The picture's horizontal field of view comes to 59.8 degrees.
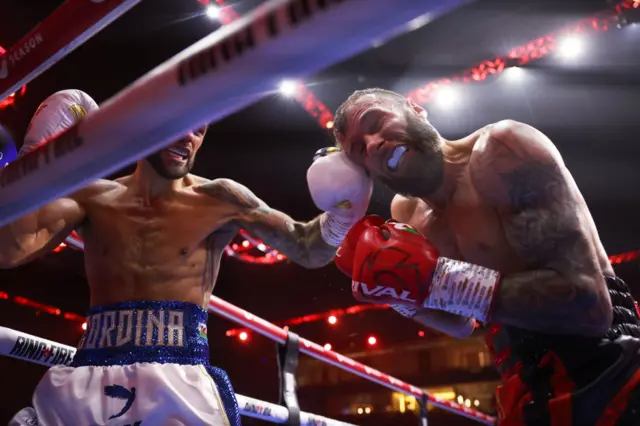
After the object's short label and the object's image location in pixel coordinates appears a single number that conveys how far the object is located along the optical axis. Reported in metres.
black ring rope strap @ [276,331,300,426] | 2.18
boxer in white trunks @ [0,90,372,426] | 1.37
